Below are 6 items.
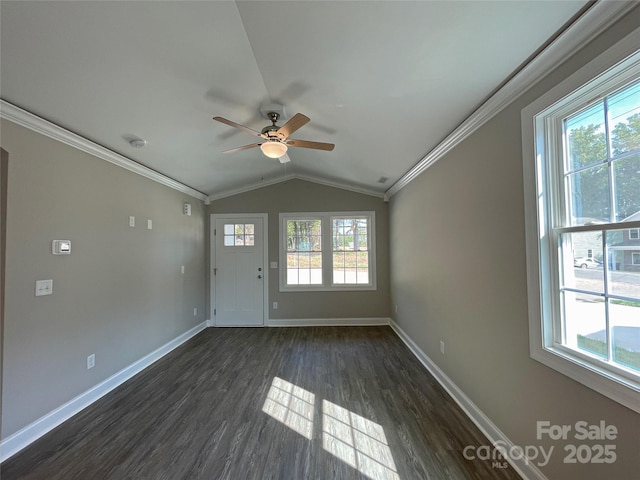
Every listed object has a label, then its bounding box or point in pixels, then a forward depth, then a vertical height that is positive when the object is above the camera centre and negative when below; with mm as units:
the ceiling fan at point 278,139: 2125 +960
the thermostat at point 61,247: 2160 +10
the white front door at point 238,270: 4828 -450
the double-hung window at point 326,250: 4883 -92
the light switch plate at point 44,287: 2037 -314
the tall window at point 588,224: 1128 +96
